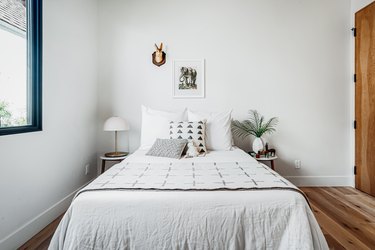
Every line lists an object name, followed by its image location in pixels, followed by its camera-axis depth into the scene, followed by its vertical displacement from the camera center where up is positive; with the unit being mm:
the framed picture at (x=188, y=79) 3307 +652
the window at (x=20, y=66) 1792 +492
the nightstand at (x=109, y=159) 2955 -447
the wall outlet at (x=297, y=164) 3344 -578
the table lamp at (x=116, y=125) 2969 -11
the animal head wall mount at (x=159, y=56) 3229 +955
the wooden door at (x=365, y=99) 2941 +335
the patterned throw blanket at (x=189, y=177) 1452 -381
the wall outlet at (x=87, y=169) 3066 -597
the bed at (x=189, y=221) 1279 -548
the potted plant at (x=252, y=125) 3297 -12
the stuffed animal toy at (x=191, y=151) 2377 -280
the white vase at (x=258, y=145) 2984 -270
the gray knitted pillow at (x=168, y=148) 2342 -248
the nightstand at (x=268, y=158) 2934 -433
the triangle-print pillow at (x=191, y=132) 2588 -90
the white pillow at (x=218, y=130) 2795 -72
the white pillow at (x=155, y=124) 2812 +2
